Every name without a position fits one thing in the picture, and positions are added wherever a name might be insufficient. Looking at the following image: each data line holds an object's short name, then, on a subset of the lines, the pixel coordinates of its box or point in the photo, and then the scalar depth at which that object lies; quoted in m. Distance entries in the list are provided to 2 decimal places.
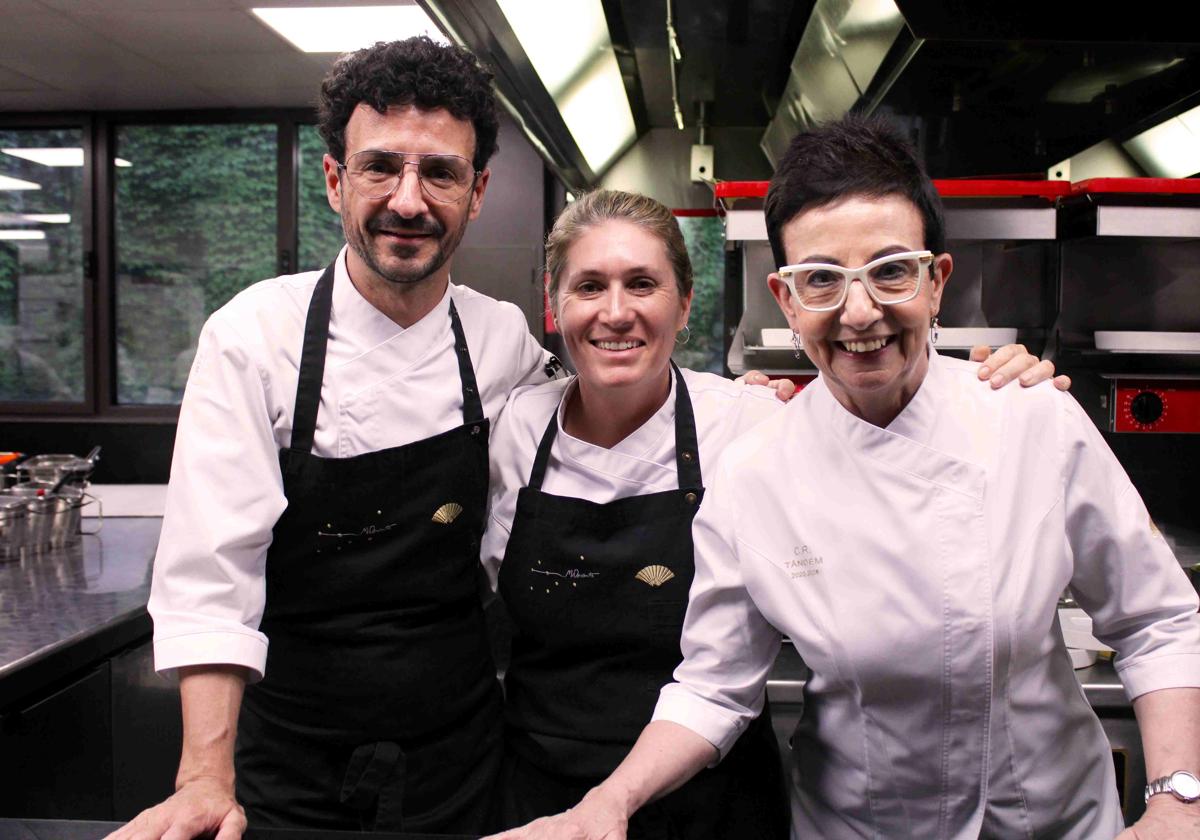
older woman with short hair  1.06
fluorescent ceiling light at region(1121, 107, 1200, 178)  2.78
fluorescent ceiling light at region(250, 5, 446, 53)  3.20
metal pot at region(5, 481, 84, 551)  2.39
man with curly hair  1.29
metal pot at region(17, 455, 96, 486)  2.48
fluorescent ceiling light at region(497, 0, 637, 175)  1.63
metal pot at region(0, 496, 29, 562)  2.31
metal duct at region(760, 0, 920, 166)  1.66
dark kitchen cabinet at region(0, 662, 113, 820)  1.69
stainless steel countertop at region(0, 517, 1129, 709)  1.73
